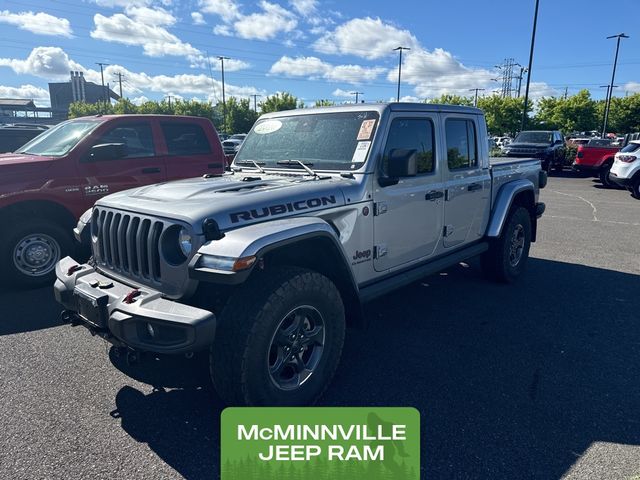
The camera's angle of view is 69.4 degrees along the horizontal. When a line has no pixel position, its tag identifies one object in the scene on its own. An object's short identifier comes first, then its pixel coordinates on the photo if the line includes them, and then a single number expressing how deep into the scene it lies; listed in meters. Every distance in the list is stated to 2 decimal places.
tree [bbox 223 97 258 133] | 64.00
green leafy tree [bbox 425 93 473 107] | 51.79
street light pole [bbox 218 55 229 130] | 59.25
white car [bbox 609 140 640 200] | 13.12
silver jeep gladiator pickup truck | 2.54
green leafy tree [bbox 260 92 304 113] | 59.75
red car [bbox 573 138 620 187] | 16.62
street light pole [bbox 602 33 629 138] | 36.75
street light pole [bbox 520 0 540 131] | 24.84
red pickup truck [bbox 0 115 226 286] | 5.11
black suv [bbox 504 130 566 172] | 18.56
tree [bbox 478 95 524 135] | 41.88
